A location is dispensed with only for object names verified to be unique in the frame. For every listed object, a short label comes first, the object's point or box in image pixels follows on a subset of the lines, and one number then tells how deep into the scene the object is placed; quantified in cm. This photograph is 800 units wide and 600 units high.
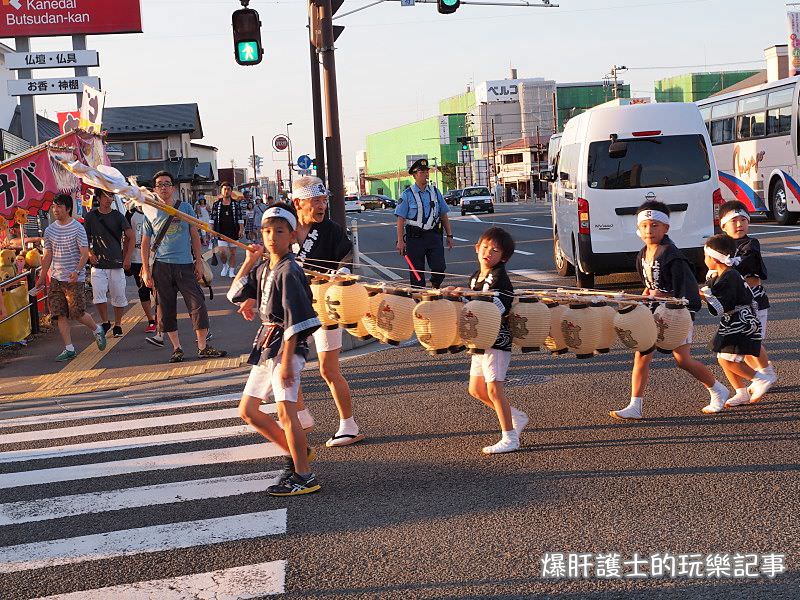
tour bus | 2677
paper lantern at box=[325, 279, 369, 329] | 658
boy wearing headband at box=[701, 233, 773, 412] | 722
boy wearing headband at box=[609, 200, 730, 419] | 695
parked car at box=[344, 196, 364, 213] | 8462
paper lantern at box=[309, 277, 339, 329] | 671
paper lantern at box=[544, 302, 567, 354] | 663
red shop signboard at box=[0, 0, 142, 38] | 3094
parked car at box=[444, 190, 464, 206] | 8656
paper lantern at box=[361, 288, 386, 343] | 664
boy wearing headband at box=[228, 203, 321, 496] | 571
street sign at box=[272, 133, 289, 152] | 3400
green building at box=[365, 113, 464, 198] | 14225
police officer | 1179
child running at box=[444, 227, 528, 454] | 642
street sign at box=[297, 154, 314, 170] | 3012
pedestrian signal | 1405
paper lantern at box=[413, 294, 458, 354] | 638
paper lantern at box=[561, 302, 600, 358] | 660
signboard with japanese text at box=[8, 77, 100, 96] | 2970
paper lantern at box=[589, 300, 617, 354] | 663
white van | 1421
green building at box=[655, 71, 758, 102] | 10881
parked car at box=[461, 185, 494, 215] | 5966
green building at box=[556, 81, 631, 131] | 12344
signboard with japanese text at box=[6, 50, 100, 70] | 3006
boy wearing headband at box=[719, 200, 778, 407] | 745
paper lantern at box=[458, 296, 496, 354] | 629
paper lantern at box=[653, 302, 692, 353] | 682
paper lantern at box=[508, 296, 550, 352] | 647
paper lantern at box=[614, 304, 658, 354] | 662
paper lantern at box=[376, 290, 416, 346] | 657
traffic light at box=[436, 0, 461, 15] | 1856
